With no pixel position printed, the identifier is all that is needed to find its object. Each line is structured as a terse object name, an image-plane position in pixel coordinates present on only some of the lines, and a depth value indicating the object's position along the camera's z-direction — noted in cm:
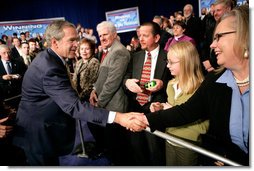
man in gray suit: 157
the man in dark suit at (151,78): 152
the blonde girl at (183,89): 134
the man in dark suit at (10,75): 149
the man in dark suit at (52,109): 136
